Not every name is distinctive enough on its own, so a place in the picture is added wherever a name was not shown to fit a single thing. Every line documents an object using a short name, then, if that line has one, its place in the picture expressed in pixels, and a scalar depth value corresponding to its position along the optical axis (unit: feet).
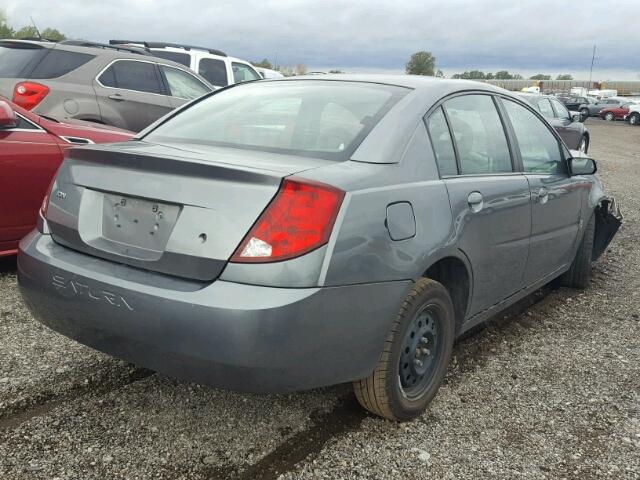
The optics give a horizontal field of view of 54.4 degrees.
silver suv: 22.26
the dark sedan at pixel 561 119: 44.75
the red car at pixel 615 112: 136.77
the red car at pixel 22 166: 13.99
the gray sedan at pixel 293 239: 7.06
